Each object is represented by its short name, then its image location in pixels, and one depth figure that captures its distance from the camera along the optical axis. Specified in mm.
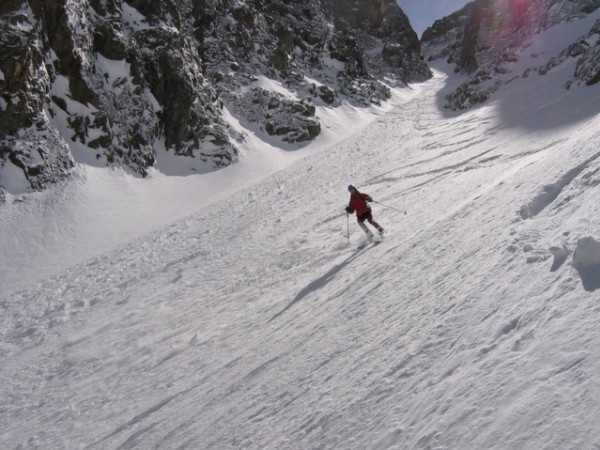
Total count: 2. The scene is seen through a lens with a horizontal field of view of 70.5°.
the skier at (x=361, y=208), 10018
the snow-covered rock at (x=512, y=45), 26672
